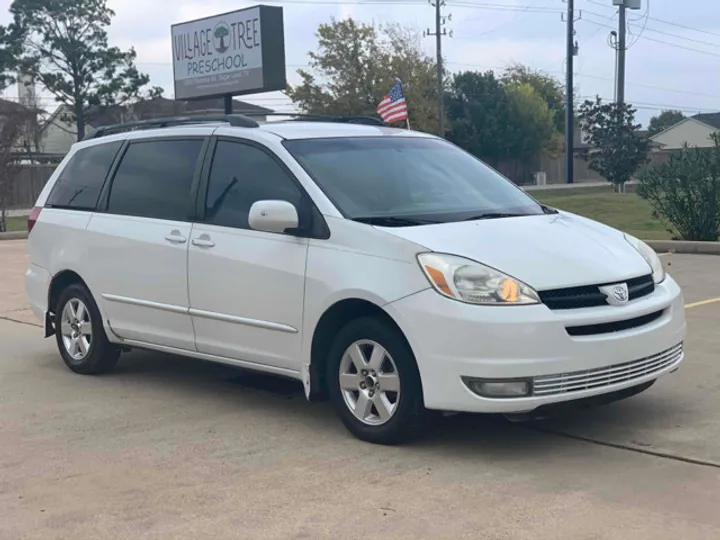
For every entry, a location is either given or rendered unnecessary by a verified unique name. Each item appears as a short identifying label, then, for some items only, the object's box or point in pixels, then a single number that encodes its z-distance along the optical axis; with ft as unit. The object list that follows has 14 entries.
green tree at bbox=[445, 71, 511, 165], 207.21
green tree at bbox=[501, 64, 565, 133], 263.29
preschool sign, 87.25
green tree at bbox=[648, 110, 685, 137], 384.84
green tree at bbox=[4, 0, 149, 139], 176.45
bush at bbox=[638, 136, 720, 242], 51.16
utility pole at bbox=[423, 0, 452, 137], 160.76
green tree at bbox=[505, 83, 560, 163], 215.92
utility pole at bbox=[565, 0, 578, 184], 148.03
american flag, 81.46
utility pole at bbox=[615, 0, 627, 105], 144.06
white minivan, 16.07
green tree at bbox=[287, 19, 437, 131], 175.22
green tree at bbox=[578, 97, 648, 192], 125.29
